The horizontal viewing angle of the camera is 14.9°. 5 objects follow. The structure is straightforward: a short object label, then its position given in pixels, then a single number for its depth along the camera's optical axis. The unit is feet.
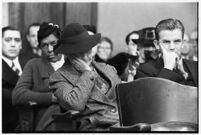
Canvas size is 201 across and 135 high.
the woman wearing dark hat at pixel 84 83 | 19.58
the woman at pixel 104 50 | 23.58
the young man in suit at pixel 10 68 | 21.98
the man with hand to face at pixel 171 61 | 20.71
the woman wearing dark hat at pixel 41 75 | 21.36
